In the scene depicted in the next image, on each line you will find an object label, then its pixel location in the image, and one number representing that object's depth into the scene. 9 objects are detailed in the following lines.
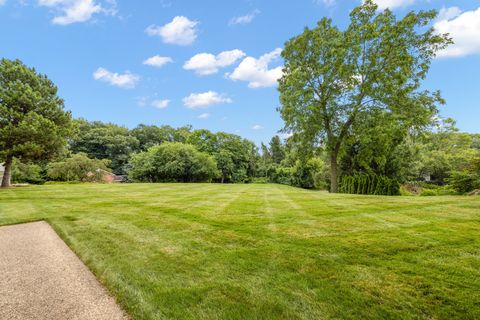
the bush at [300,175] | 24.12
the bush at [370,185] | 13.88
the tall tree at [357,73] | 12.57
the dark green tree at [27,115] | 12.59
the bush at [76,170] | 26.39
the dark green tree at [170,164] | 29.12
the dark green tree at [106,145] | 43.50
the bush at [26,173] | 24.23
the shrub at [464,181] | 9.23
